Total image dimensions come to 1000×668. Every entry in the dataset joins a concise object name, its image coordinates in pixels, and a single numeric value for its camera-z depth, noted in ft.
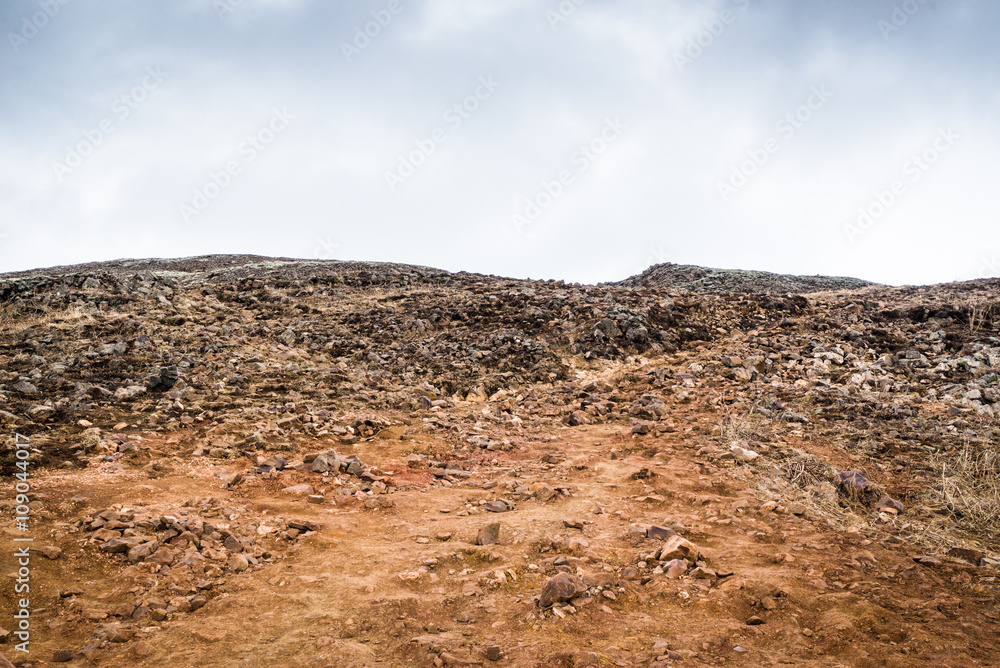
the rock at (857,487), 15.40
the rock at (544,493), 16.88
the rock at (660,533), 13.25
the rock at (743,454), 18.88
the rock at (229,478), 17.17
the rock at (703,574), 11.35
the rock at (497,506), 16.23
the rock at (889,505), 14.52
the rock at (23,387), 22.95
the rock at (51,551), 11.96
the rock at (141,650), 8.95
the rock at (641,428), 23.58
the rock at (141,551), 12.12
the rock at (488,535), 13.38
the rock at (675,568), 11.41
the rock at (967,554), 11.52
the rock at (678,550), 12.01
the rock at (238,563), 12.17
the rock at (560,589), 10.36
